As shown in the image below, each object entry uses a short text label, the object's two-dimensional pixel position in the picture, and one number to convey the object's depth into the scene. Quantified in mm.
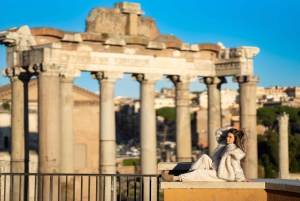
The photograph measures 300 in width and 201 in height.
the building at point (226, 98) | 156500
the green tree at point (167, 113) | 124188
